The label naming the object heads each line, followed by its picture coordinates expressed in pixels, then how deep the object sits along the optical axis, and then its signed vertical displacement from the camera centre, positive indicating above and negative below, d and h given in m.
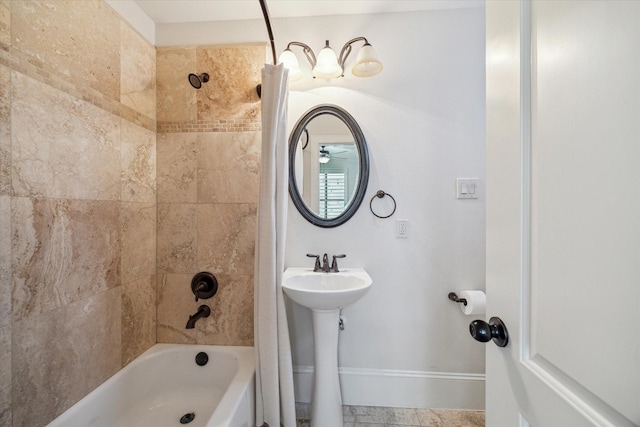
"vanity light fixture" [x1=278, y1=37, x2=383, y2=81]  1.33 +0.88
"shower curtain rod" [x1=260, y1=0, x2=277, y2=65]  1.11 +0.94
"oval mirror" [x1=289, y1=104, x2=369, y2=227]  1.50 +0.30
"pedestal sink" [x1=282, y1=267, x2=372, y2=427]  1.26 -0.82
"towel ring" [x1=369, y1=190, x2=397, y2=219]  1.48 +0.09
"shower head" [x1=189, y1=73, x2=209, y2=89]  1.40 +0.81
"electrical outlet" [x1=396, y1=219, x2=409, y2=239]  1.49 -0.10
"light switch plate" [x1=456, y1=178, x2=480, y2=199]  1.45 +0.15
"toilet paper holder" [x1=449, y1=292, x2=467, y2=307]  1.39 -0.52
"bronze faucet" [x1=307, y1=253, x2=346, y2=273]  1.45 -0.33
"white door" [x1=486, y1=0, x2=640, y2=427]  0.31 +0.00
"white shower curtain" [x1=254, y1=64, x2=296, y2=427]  1.17 -0.31
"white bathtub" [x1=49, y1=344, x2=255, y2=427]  1.06 -0.95
